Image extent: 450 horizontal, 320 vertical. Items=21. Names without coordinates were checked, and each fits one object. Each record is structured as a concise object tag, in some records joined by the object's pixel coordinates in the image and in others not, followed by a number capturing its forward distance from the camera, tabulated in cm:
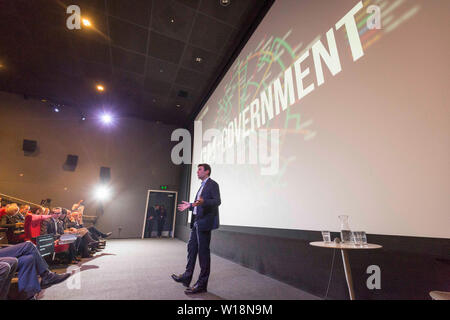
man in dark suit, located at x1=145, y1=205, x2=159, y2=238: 797
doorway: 804
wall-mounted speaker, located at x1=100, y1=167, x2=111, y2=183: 752
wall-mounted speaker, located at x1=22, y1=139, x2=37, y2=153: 661
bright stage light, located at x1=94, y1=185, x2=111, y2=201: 736
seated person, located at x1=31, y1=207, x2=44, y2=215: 327
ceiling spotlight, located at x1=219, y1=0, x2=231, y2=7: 371
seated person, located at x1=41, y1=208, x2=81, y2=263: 318
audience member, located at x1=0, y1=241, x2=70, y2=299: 186
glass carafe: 153
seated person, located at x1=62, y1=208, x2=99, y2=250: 389
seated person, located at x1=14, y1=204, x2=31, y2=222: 377
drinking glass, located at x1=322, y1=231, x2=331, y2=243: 161
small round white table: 133
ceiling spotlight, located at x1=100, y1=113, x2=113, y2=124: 785
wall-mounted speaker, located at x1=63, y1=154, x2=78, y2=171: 715
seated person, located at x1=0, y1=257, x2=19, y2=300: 160
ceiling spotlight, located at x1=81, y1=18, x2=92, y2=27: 412
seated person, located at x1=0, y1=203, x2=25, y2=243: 317
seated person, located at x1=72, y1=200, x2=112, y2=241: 520
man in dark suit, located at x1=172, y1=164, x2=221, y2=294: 229
